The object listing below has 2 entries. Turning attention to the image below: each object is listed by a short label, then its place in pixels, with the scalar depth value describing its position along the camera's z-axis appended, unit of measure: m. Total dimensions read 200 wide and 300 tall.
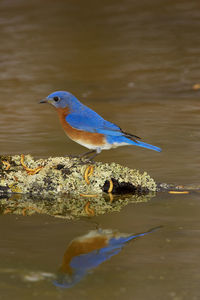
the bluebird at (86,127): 8.34
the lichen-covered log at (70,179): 8.56
